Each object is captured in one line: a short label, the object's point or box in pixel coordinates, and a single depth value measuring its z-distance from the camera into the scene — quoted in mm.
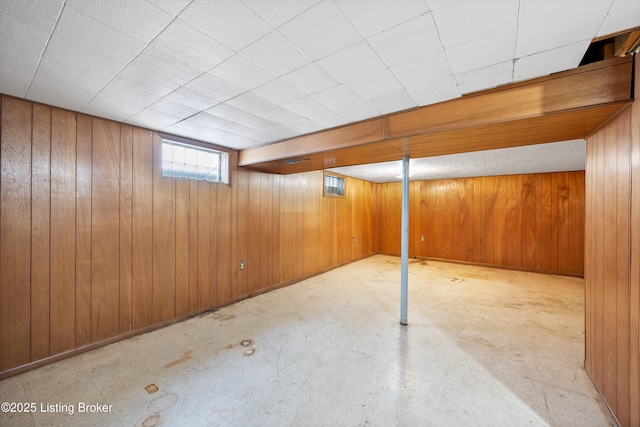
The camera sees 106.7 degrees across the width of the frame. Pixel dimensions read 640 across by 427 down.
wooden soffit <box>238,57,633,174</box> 1468
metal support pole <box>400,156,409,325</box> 2928
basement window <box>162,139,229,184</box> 2955
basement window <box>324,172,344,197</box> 5489
